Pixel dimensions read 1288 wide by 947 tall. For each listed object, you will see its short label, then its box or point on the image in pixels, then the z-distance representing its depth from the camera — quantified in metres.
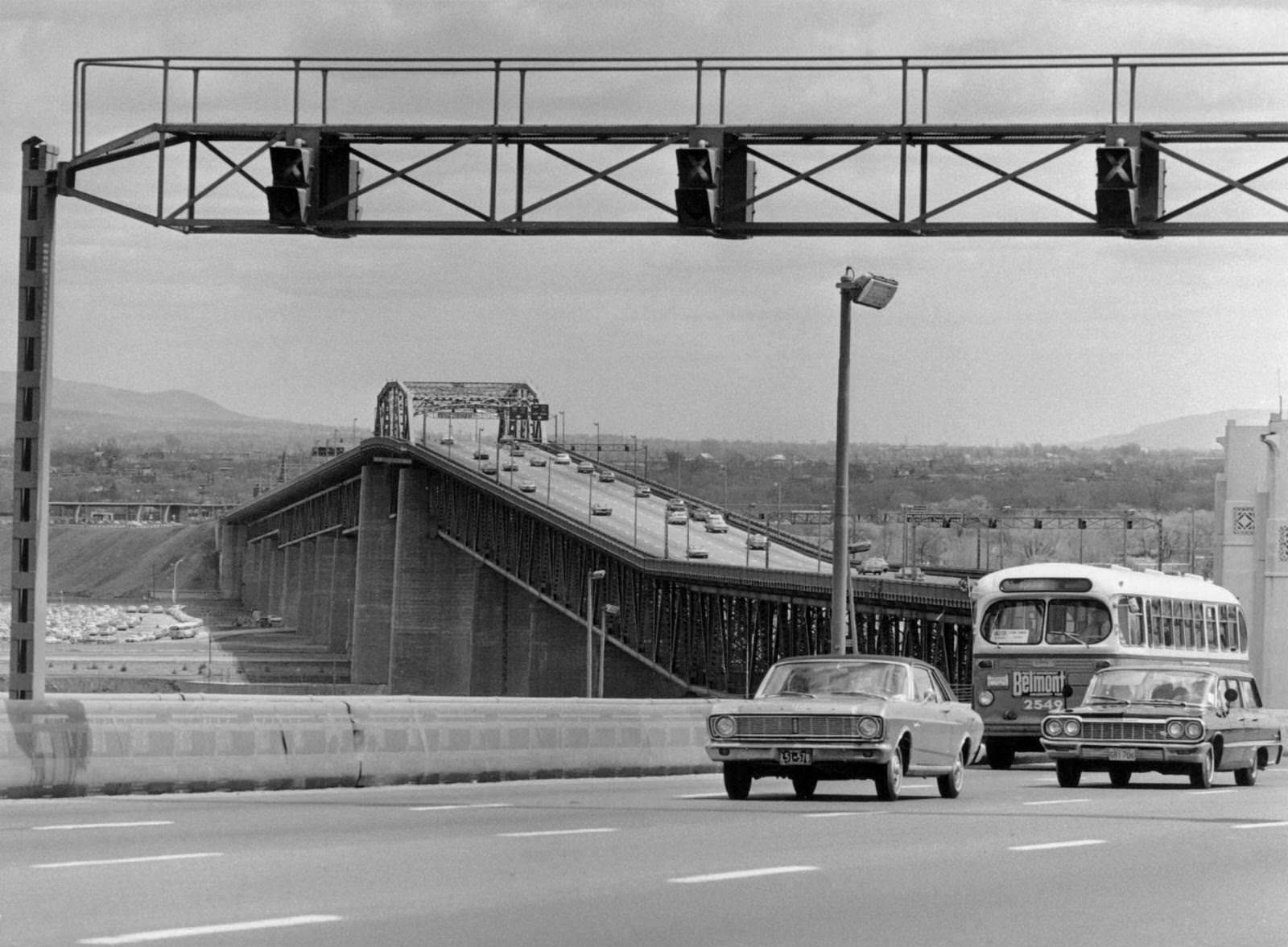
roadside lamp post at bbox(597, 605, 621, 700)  93.94
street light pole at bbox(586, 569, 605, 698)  86.59
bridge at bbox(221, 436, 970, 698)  88.19
